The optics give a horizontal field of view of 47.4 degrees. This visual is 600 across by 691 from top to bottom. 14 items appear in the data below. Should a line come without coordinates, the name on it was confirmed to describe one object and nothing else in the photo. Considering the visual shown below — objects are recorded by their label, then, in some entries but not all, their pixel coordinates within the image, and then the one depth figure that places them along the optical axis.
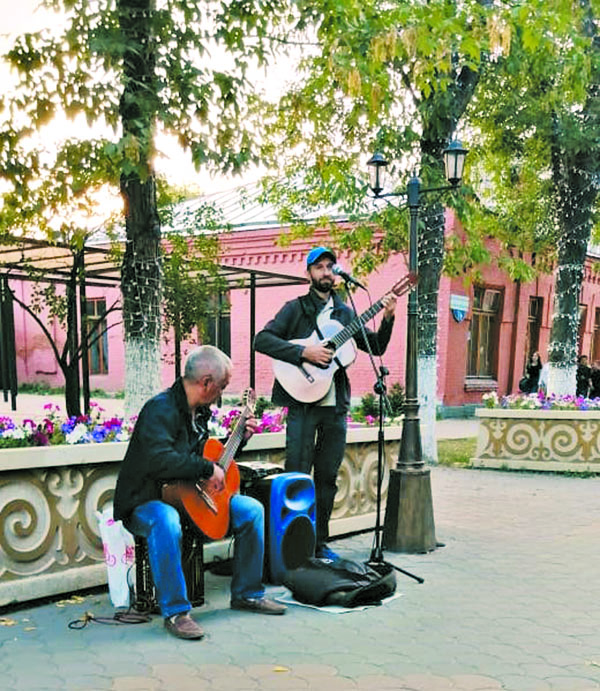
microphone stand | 4.54
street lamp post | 5.37
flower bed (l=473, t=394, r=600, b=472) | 9.60
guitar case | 4.15
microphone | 4.48
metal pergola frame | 10.33
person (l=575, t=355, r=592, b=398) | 15.54
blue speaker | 4.44
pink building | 17.17
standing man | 4.83
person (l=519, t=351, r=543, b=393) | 16.22
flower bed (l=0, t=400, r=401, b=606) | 3.98
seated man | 3.65
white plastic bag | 4.01
